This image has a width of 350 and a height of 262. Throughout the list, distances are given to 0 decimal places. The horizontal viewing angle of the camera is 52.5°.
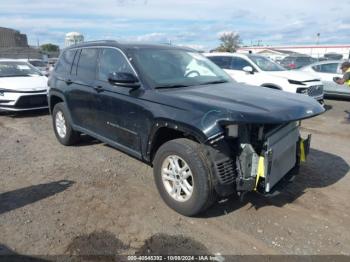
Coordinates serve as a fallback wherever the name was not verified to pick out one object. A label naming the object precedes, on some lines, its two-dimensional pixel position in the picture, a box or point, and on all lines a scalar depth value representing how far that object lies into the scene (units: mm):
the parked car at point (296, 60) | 20531
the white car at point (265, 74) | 9844
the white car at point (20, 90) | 9367
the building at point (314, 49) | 49862
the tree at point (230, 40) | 68750
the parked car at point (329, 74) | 12984
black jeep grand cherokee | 3576
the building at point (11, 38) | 74975
